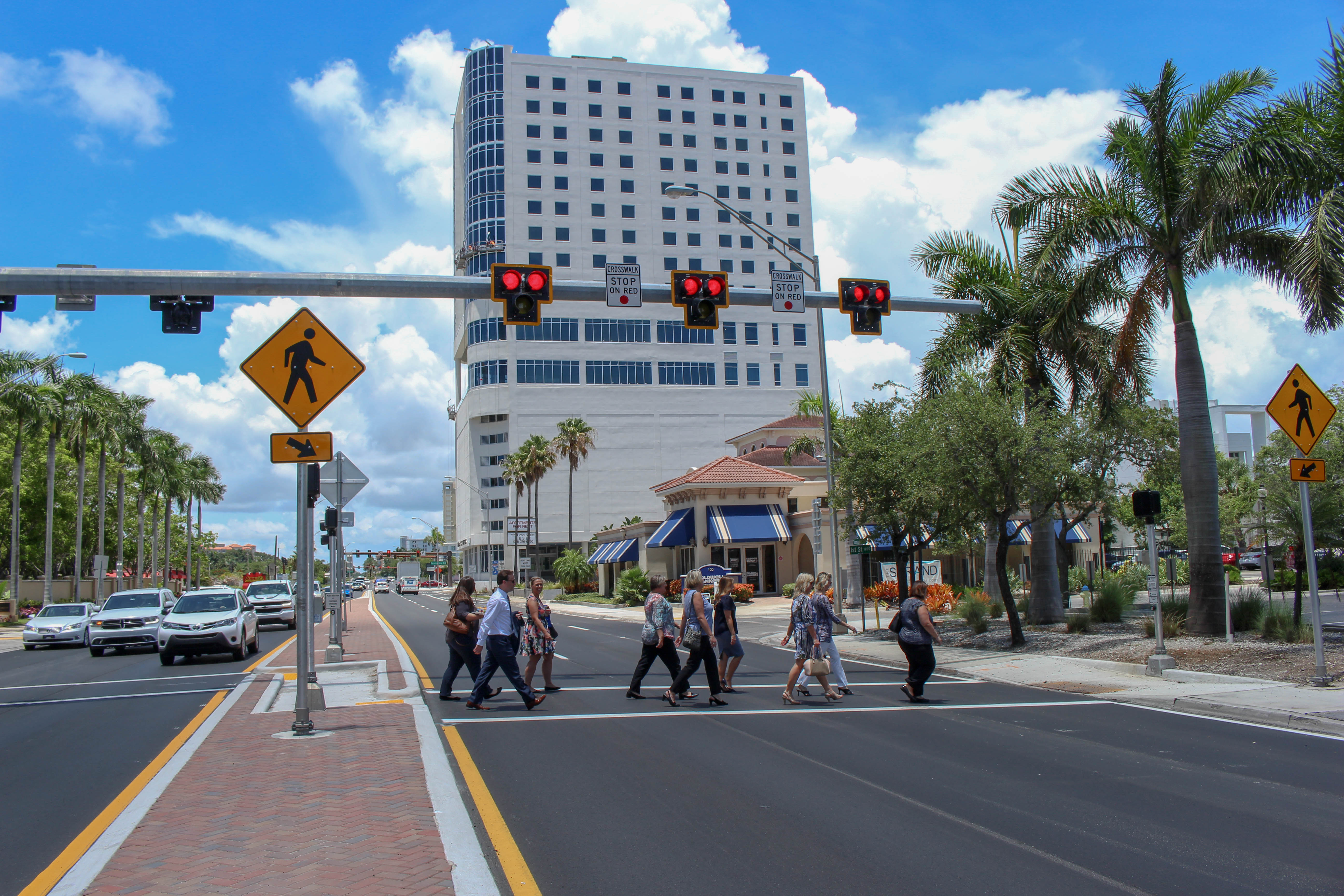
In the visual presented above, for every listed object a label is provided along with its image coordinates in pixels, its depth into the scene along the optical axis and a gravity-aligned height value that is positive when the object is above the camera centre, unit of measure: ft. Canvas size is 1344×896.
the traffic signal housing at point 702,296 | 46.34 +11.90
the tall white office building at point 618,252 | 296.10 +92.42
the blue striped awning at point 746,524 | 144.97 +2.45
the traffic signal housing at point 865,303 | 49.37 +12.01
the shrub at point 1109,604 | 69.21 -5.50
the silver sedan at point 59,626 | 88.89 -5.99
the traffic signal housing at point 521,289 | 43.32 +11.69
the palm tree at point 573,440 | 218.79 +24.30
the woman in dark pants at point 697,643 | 40.55 -4.29
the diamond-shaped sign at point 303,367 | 32.30 +6.34
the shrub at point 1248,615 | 57.41 -5.48
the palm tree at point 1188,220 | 51.42 +17.52
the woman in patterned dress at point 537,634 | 41.75 -3.85
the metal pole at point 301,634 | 31.30 -2.61
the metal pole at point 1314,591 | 39.63 -2.84
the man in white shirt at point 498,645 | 38.75 -3.95
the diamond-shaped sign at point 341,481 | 58.59 +4.41
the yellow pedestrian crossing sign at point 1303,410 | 41.75 +4.85
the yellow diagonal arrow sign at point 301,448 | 31.58 +3.53
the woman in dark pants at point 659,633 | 41.55 -3.93
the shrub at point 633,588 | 157.58 -7.36
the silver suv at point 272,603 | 111.24 -5.60
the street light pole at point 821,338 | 75.41 +16.47
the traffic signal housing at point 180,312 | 42.22 +10.85
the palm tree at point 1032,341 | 64.64 +13.73
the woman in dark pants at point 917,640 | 40.88 -4.55
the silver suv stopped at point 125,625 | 74.90 -5.14
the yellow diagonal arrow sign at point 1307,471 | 41.16 +2.20
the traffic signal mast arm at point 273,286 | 40.88 +12.28
